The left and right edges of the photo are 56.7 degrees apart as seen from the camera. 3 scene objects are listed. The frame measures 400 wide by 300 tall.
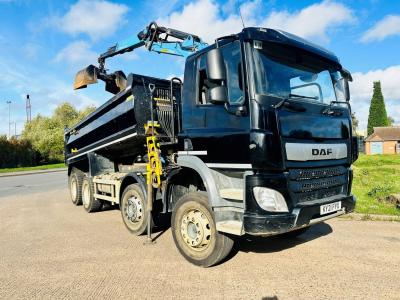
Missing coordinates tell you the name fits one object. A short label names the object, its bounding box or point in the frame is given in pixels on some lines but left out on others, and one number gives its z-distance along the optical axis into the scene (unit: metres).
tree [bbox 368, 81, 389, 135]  62.97
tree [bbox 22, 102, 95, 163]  43.34
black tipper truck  4.07
